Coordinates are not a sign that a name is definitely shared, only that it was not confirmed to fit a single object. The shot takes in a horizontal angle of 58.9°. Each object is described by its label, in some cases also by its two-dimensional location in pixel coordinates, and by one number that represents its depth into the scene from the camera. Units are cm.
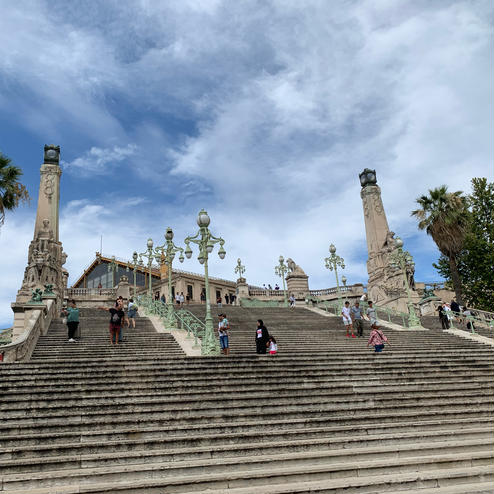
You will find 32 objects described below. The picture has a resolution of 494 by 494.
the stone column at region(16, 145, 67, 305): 2683
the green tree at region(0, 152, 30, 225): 1716
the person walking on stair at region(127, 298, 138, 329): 1802
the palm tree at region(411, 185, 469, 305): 2925
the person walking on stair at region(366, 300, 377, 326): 1653
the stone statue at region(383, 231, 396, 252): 3374
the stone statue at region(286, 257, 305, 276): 4020
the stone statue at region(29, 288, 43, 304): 1623
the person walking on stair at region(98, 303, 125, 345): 1391
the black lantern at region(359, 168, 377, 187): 3881
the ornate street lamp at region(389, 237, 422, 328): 2030
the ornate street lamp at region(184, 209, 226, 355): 1377
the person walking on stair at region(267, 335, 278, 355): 1290
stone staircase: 656
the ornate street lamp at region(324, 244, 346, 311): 2714
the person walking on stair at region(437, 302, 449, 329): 1948
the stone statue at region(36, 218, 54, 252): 2795
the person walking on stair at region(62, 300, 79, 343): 1417
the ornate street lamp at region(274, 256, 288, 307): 3234
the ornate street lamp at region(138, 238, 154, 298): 2453
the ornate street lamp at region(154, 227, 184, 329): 2025
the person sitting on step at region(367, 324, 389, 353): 1355
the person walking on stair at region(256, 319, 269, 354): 1326
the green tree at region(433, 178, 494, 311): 2844
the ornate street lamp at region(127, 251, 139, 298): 2836
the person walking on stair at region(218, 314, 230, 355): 1343
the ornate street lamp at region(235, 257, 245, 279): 3853
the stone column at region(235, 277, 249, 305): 3831
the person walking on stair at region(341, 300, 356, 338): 1786
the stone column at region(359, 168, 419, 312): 3117
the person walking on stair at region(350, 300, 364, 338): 1723
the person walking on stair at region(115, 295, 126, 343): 1441
